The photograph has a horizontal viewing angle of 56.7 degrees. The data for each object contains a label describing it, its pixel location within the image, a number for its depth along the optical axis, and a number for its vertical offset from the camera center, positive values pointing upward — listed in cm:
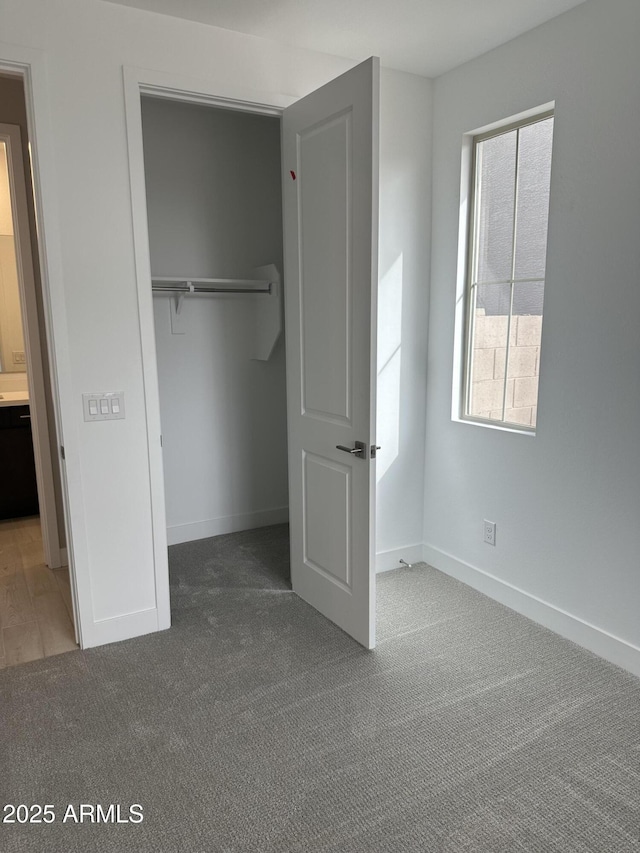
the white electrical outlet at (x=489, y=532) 296 -110
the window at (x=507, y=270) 265 +19
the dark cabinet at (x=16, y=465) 412 -105
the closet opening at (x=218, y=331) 353 -11
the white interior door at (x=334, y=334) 228 -10
